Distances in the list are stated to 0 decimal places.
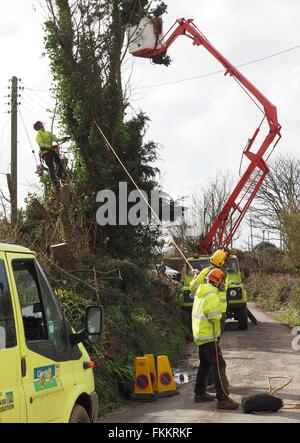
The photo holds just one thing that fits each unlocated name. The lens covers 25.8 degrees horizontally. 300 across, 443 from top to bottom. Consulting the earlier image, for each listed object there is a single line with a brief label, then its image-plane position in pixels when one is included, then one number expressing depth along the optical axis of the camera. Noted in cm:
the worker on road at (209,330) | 954
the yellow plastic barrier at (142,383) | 1021
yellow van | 449
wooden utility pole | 2442
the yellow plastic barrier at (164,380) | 1048
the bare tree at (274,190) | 5372
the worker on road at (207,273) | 987
